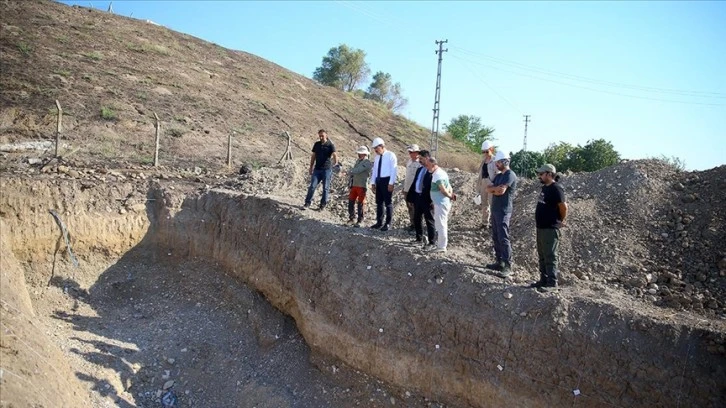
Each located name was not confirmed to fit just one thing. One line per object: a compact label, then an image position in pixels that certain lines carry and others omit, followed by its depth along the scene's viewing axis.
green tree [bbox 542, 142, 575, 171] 17.53
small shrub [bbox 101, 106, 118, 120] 16.06
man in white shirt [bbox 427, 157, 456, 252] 6.98
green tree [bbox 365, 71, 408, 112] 41.59
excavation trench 5.07
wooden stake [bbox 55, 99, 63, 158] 11.63
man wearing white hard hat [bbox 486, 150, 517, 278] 6.34
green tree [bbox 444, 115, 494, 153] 34.56
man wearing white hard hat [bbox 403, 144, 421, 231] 7.90
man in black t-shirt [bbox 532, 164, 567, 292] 5.84
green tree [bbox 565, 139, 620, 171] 16.16
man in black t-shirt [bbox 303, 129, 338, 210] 8.85
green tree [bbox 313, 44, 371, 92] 38.19
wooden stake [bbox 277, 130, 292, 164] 15.50
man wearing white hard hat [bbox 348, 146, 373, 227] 8.34
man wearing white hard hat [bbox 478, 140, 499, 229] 8.15
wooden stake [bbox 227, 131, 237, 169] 14.70
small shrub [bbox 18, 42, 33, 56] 18.09
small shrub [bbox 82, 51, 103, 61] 19.87
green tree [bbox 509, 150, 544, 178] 18.25
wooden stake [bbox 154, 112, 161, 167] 12.84
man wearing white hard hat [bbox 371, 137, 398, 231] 7.95
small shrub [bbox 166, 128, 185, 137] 16.67
